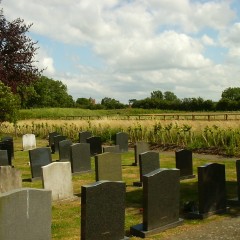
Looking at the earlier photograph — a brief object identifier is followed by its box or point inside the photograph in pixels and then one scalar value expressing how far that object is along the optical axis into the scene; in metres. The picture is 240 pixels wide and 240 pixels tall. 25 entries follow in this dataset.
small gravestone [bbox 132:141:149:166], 16.52
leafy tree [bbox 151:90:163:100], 125.57
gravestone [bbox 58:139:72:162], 17.56
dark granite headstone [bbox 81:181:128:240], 6.49
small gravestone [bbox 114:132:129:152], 22.00
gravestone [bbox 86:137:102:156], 20.19
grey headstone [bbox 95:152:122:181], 11.17
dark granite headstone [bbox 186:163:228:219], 8.46
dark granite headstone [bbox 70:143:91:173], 14.78
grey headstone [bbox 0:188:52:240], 5.75
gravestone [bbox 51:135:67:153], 22.58
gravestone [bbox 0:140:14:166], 17.30
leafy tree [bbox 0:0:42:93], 23.52
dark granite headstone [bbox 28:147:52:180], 13.62
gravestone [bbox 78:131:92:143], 24.23
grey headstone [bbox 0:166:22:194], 9.87
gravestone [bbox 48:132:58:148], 25.38
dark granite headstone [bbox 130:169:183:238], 7.49
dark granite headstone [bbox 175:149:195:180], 13.06
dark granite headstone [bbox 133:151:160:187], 11.71
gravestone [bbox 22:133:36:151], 24.36
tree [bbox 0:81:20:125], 19.83
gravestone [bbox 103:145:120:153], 15.28
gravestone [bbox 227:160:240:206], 9.49
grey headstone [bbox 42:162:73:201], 10.42
